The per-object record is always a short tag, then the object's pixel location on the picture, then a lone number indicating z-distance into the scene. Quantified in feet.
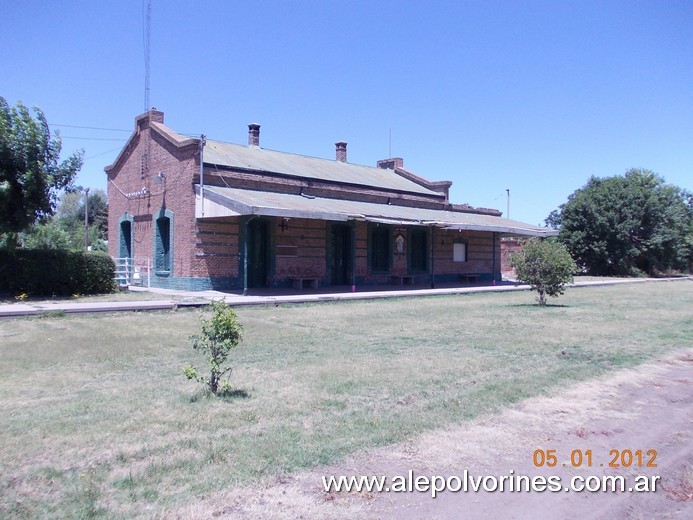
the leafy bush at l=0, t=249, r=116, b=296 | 53.83
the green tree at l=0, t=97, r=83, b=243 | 51.52
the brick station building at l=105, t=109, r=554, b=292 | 65.92
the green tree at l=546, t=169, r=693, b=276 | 128.88
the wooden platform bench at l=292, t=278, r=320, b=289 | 71.87
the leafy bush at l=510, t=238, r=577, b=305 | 53.72
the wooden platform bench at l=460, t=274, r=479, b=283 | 97.19
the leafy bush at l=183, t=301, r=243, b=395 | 20.16
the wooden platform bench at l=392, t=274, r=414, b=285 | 84.84
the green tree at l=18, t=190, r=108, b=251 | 86.53
